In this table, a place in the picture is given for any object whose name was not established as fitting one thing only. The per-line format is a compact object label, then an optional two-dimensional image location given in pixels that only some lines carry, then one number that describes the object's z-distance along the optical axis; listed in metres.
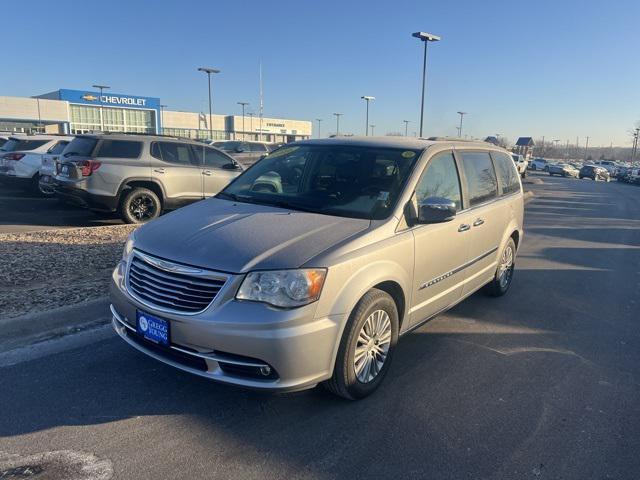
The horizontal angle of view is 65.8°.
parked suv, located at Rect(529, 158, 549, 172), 54.54
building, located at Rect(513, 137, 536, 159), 63.89
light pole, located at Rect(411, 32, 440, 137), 22.48
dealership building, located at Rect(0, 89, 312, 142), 59.19
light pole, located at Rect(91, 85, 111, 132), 66.04
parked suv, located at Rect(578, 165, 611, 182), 46.16
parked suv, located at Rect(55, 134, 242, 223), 9.14
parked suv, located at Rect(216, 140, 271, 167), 22.53
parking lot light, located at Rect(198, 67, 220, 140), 37.43
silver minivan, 2.91
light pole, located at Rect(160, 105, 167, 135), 76.57
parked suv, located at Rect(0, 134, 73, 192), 13.11
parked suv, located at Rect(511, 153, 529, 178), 32.42
